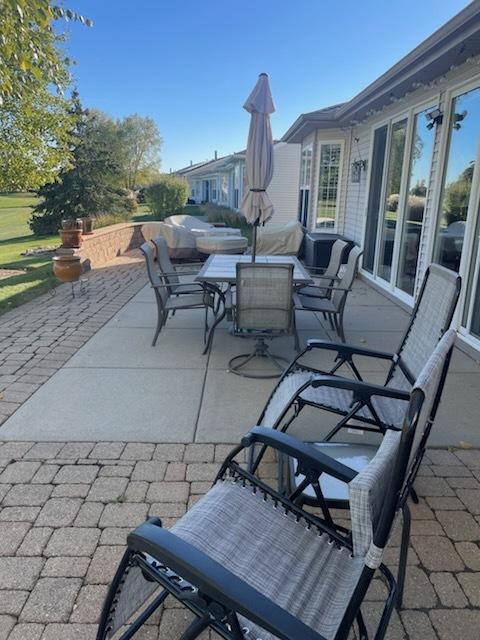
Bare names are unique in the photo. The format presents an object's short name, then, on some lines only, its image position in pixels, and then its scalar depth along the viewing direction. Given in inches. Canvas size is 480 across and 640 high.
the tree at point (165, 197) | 882.8
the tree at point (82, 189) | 750.5
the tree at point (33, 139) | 318.3
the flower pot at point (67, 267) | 281.0
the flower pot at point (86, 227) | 421.1
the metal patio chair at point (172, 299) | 187.0
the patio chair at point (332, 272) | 212.7
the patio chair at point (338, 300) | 184.7
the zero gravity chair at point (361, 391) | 88.0
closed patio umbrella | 186.7
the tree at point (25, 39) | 126.6
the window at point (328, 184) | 417.7
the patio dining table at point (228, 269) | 183.6
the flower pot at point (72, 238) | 356.8
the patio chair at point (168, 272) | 209.8
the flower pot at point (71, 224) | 375.6
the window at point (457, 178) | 195.2
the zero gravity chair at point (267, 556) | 46.0
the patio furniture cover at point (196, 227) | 446.6
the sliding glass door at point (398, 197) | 248.7
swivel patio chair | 161.3
